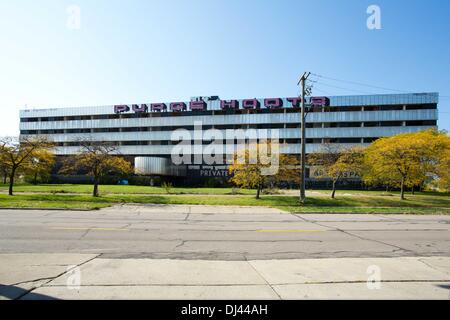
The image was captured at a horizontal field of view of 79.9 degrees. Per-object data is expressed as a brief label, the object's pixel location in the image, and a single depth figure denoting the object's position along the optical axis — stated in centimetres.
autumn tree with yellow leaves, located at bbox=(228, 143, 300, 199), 2541
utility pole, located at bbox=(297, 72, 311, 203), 2283
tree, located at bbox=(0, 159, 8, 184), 2575
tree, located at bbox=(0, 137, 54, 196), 2541
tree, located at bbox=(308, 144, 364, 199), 2771
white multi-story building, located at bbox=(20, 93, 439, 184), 5266
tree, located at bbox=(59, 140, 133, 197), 2533
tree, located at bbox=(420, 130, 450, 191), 2747
